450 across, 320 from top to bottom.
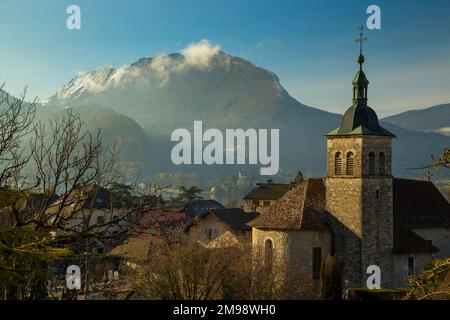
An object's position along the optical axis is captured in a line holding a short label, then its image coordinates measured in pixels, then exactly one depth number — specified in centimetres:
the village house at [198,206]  8668
